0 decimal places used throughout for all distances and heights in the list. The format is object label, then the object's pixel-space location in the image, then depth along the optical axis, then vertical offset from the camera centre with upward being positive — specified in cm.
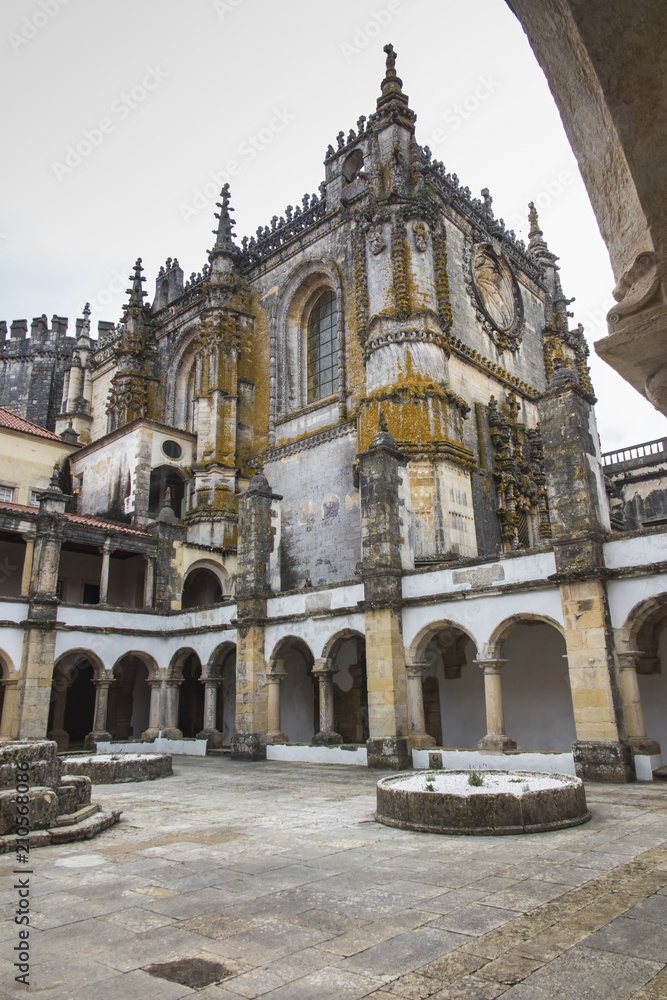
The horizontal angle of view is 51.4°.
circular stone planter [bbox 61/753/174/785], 1320 -105
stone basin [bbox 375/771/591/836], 730 -110
